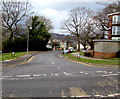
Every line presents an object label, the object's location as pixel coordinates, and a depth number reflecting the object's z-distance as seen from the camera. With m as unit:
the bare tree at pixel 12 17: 32.12
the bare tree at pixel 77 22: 42.28
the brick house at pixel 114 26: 27.70
